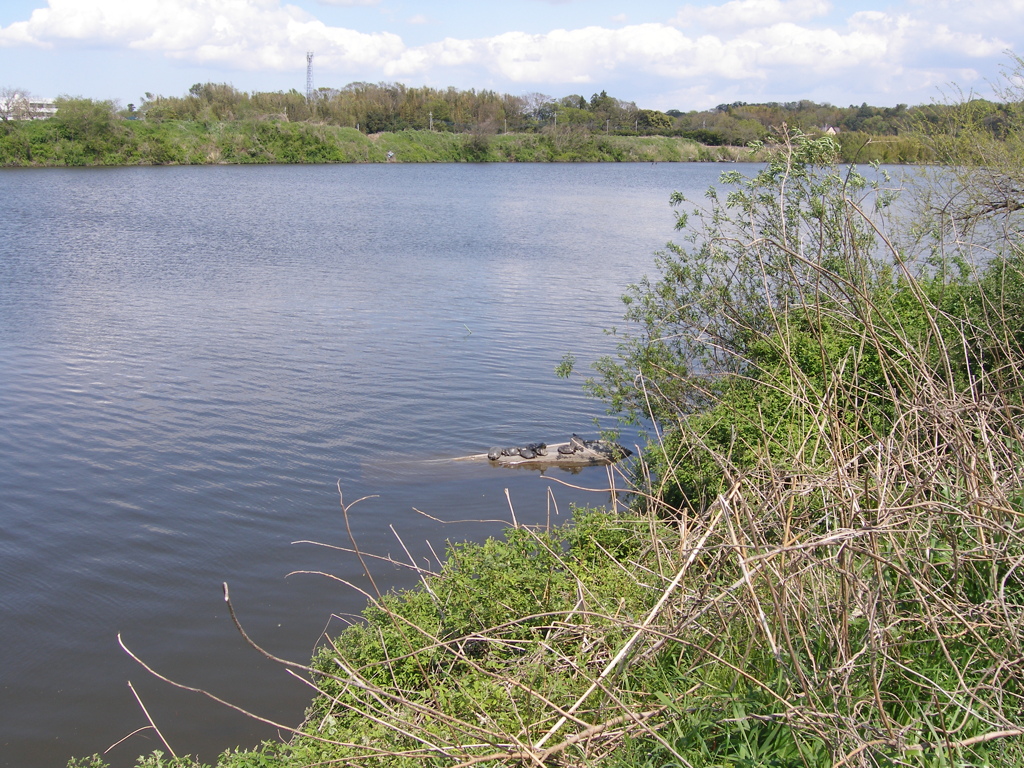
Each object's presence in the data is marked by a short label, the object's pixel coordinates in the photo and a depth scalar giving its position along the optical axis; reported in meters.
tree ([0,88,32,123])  73.50
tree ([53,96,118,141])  70.56
